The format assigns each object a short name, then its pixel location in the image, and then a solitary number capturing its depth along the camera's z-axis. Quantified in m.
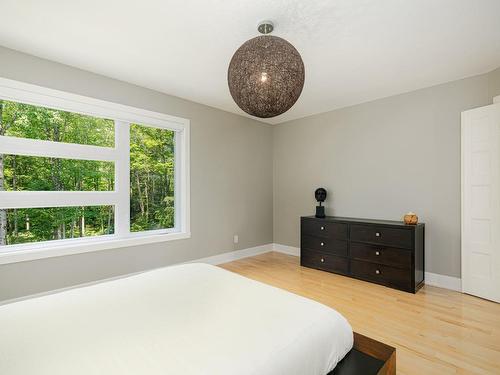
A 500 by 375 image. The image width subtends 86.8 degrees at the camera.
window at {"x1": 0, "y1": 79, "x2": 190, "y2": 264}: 2.59
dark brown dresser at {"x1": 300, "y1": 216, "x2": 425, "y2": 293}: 3.05
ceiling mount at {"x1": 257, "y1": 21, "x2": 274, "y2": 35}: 2.05
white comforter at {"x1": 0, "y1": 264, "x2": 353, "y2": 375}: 0.92
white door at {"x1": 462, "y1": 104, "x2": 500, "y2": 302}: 2.73
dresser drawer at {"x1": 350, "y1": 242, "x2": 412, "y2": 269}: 3.06
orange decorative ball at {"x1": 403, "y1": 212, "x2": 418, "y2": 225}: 3.17
